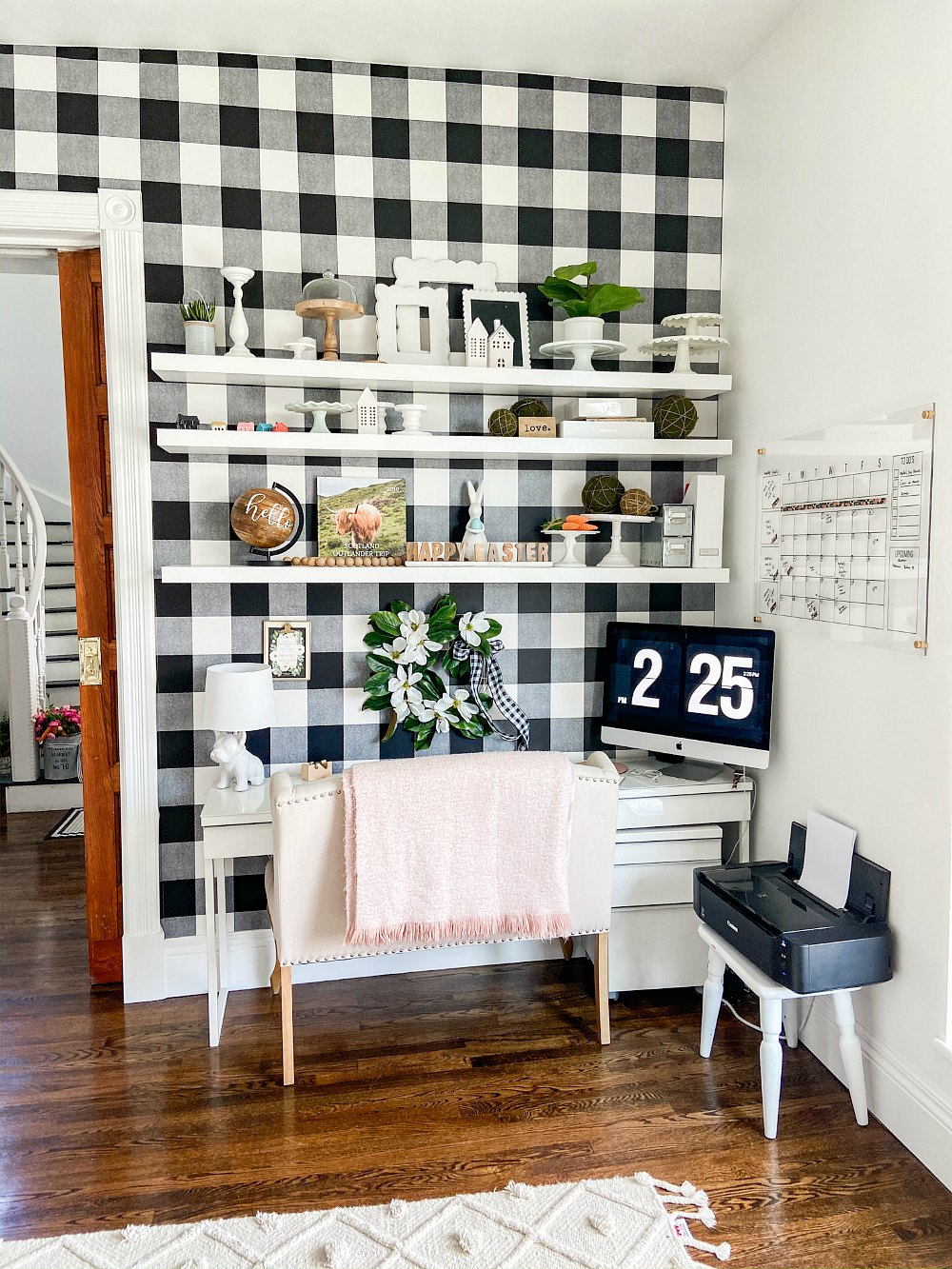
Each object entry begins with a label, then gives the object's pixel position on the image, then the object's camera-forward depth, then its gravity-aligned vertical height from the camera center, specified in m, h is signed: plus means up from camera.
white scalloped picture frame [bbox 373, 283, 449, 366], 2.85 +0.73
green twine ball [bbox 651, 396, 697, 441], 2.90 +0.45
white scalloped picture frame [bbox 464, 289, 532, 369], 2.89 +0.77
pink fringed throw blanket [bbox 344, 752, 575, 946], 2.20 -0.69
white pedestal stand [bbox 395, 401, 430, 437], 2.71 +0.42
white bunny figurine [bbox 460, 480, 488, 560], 2.83 +0.09
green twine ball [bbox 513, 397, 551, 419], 2.88 +0.47
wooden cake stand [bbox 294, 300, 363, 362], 2.61 +0.71
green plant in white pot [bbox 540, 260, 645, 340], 2.75 +0.78
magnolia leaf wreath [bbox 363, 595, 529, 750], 2.91 -0.34
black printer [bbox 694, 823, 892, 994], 2.08 -0.85
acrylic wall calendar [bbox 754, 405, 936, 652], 2.10 +0.08
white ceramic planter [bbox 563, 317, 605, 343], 2.79 +0.70
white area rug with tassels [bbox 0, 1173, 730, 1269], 1.77 -1.33
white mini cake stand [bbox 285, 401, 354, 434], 2.71 +0.45
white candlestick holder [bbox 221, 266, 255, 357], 2.64 +0.68
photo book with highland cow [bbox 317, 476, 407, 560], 2.87 +0.13
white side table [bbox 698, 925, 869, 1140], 2.13 -1.10
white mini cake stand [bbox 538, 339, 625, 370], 2.79 +0.65
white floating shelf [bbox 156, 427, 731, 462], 2.61 +0.34
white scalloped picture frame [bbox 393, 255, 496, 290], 2.86 +0.89
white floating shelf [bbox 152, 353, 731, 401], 2.59 +0.53
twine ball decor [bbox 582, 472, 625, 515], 2.95 +0.21
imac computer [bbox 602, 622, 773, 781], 2.71 -0.40
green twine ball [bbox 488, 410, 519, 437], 2.84 +0.42
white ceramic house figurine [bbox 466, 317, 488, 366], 2.78 +0.65
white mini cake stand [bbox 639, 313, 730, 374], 2.84 +0.67
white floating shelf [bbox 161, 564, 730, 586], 2.68 -0.04
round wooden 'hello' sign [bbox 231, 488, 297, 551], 2.71 +0.13
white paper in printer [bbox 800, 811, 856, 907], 2.31 -0.76
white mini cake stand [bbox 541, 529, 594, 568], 2.88 +0.03
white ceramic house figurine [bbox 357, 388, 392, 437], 2.72 +0.43
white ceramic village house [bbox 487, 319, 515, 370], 2.79 +0.64
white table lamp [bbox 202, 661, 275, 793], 2.60 -0.42
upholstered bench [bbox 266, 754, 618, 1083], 2.21 -0.76
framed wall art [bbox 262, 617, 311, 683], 2.90 -0.27
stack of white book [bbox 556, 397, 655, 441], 2.82 +0.43
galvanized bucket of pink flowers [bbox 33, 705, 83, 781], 4.89 -0.97
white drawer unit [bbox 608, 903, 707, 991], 2.74 -1.15
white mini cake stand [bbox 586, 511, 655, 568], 2.91 +0.03
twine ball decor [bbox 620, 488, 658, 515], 2.91 +0.19
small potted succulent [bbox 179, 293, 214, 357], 2.62 +0.65
